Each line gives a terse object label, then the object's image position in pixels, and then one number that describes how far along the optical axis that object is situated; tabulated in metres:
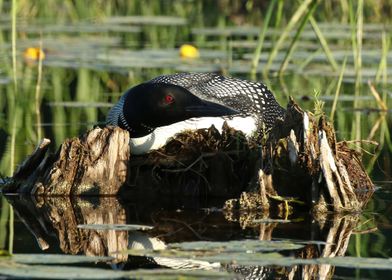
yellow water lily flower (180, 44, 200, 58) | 25.00
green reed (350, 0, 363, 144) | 17.30
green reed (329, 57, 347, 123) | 17.39
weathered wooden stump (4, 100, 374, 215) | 11.35
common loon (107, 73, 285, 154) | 12.87
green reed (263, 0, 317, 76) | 20.00
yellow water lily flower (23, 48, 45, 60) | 25.48
